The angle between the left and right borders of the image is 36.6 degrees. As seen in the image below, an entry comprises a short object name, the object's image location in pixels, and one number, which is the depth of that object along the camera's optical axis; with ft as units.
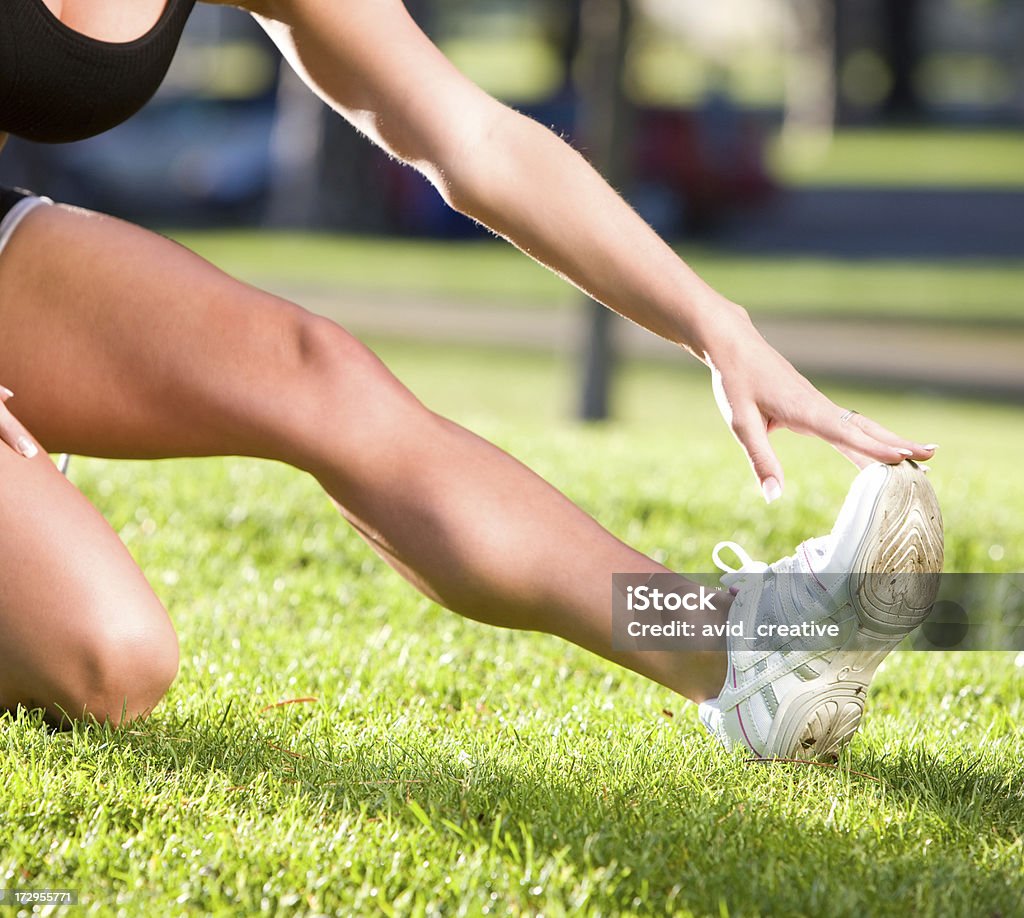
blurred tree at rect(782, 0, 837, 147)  96.89
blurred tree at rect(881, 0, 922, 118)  111.65
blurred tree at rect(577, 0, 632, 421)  24.03
